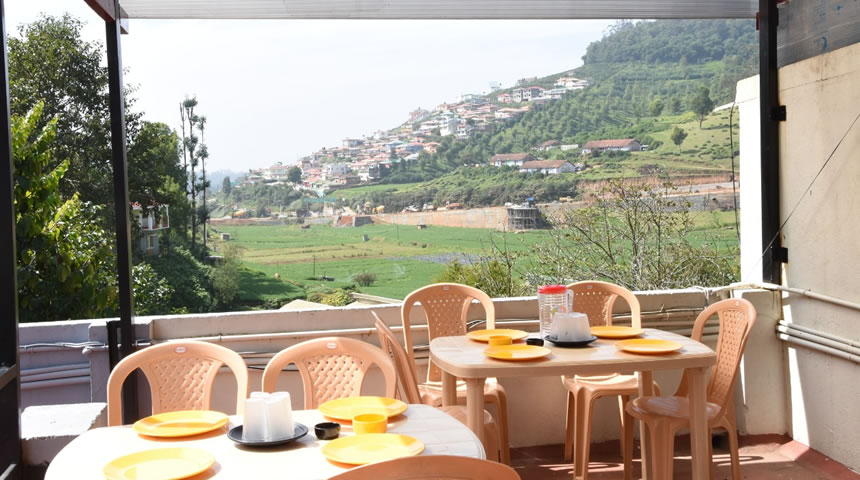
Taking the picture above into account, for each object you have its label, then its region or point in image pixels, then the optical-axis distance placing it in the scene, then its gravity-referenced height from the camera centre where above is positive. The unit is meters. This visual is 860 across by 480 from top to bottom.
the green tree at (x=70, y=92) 15.13 +2.54
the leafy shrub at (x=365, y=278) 17.88 -1.35
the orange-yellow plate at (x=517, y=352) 3.19 -0.56
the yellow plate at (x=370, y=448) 2.02 -0.59
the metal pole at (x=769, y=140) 4.61 +0.35
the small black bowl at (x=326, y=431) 2.21 -0.58
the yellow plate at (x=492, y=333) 3.65 -0.56
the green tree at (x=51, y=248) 9.41 -0.27
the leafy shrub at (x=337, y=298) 17.66 -1.75
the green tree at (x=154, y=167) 16.05 +1.12
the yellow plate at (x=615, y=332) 3.66 -0.57
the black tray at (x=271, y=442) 2.15 -0.59
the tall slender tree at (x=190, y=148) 16.95 +1.58
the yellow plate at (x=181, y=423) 2.30 -0.58
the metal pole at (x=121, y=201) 4.02 +0.12
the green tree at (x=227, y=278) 17.33 -1.19
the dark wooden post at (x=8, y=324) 2.62 -0.31
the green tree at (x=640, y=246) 8.05 -0.41
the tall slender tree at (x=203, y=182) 17.09 +0.85
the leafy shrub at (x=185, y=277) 16.72 -1.13
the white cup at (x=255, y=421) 2.19 -0.54
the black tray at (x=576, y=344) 3.47 -0.57
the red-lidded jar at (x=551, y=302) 3.83 -0.44
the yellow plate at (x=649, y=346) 3.27 -0.57
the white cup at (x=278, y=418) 2.19 -0.53
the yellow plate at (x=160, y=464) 1.94 -0.59
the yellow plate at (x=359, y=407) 2.41 -0.58
